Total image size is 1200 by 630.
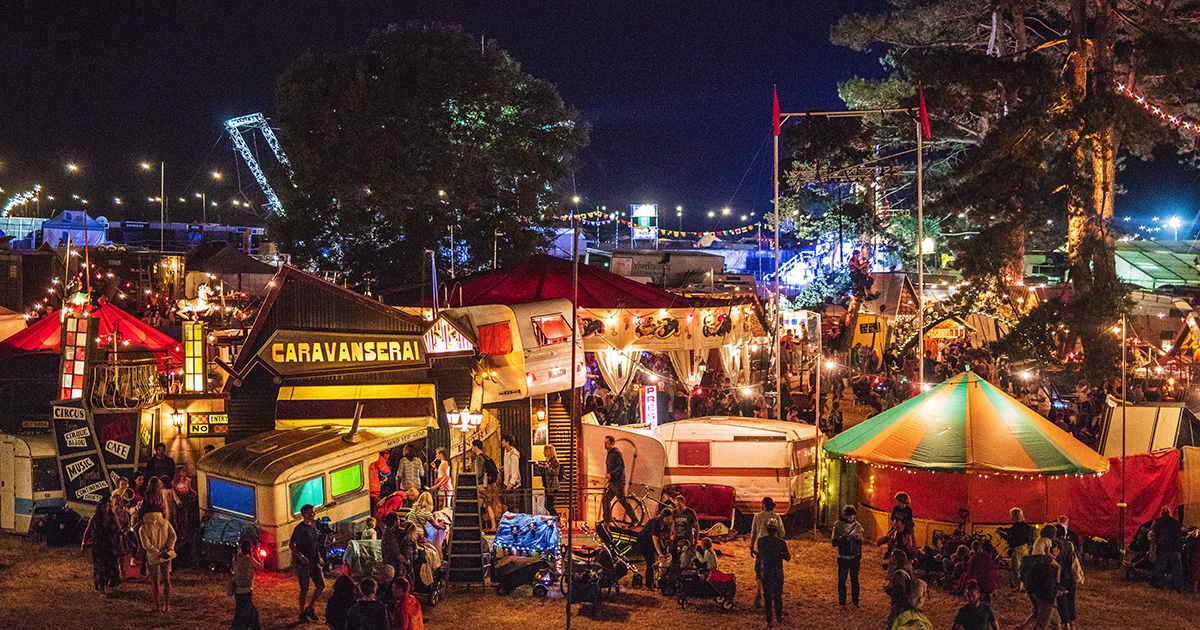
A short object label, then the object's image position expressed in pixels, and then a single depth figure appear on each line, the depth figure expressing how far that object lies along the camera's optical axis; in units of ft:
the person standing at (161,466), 47.70
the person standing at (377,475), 47.48
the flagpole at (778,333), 56.49
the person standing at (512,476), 52.01
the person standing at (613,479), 45.47
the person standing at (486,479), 48.19
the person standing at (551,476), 51.19
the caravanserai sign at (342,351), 52.95
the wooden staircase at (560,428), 59.94
